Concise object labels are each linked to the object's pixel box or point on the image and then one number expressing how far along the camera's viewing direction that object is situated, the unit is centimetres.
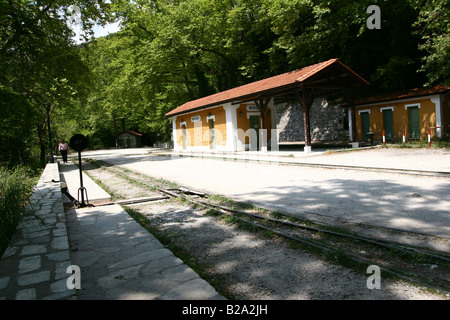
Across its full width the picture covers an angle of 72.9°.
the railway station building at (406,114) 1719
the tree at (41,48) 1141
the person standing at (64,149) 2315
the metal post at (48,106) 1960
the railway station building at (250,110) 1659
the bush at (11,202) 466
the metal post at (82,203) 743
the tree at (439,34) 1408
